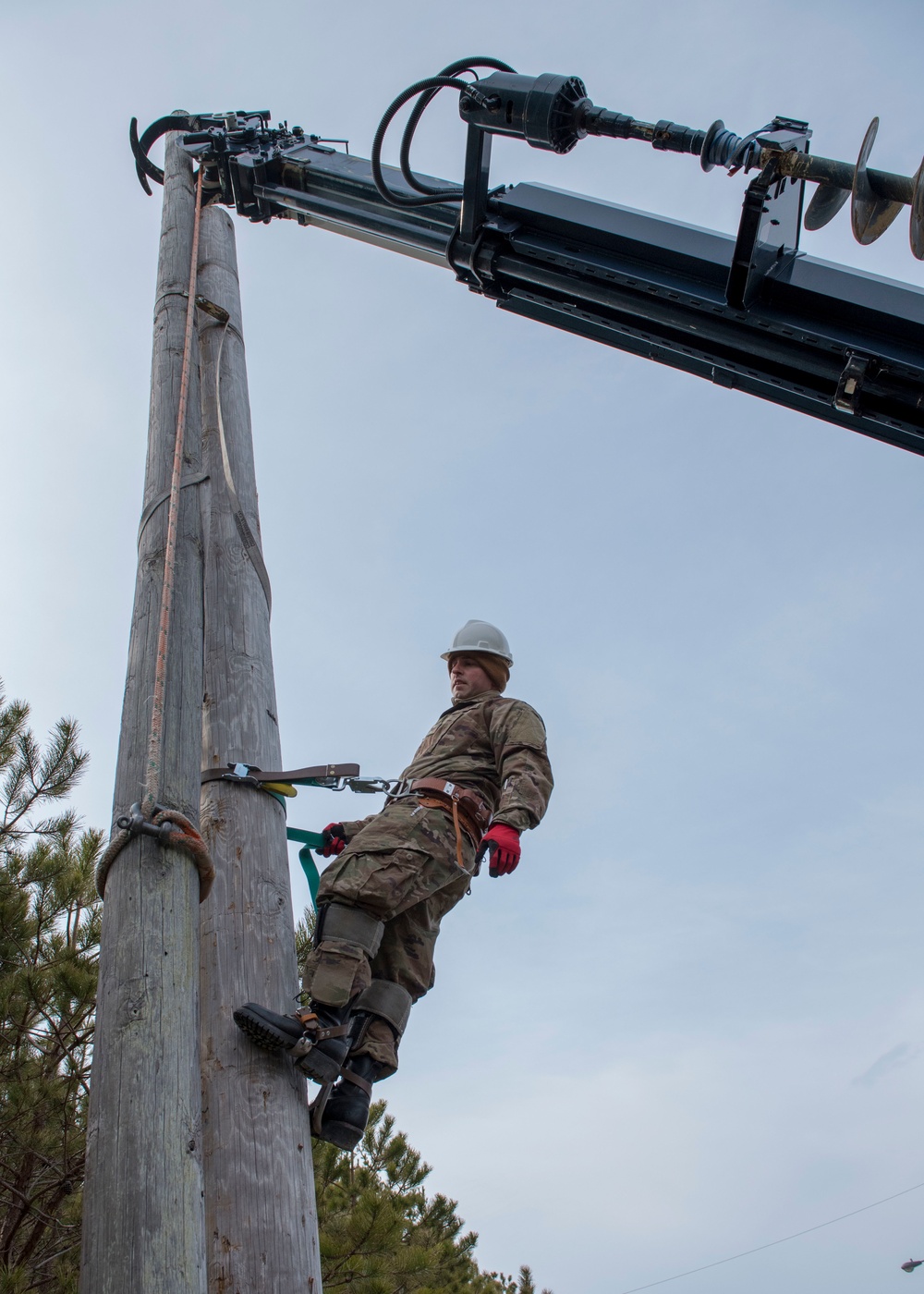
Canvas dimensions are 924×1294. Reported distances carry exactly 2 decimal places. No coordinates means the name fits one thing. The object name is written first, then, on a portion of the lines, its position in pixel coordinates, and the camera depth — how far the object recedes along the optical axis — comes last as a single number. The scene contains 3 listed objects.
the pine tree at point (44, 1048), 5.29
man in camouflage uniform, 2.82
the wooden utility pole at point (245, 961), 2.22
